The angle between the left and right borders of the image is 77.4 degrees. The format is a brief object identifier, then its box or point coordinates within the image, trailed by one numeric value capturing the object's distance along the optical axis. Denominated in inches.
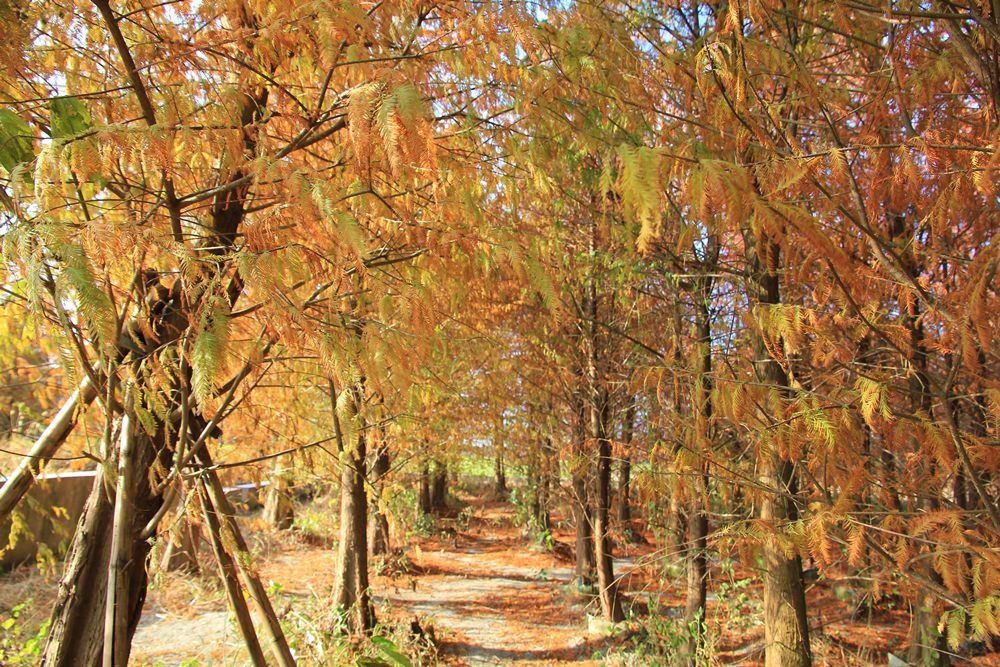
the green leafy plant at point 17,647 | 172.4
